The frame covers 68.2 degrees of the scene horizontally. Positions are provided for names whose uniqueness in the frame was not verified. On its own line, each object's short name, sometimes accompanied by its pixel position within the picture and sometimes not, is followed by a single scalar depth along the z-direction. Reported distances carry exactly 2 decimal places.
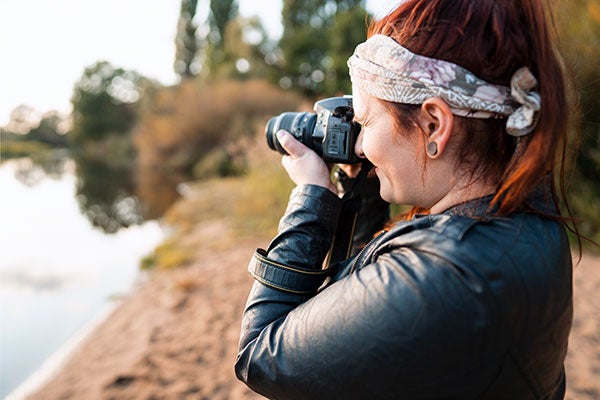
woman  0.57
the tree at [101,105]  31.14
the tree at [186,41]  25.31
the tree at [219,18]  23.08
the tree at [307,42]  16.81
